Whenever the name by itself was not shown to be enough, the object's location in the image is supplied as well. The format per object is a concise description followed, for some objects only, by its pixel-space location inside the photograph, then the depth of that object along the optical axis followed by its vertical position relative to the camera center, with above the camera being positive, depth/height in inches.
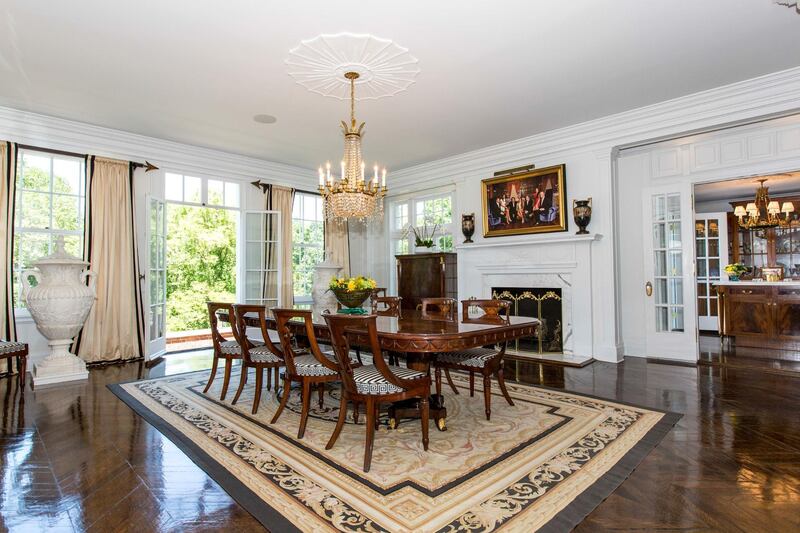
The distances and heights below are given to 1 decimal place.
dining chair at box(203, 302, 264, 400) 142.6 -23.3
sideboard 219.9 -23.5
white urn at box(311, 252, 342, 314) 241.8 -4.2
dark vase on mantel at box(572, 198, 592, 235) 204.4 +29.0
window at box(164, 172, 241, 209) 237.8 +50.8
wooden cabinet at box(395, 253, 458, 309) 260.1 -1.2
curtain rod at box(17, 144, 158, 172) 196.9 +59.2
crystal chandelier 141.9 +29.6
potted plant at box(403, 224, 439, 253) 280.5 +25.9
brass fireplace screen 219.6 -21.0
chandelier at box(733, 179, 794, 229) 265.0 +37.3
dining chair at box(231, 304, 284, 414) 130.0 -24.2
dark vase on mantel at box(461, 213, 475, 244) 248.4 +28.6
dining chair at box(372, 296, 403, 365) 148.6 -12.3
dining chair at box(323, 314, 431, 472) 94.3 -24.6
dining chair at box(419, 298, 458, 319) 143.8 -11.5
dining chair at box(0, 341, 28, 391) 153.1 -25.8
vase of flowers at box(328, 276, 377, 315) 141.1 -5.0
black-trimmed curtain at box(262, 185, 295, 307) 259.8 +17.7
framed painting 217.5 +37.8
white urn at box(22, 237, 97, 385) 172.1 -10.8
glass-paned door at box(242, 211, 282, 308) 255.1 +11.5
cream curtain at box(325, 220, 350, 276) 292.0 +23.4
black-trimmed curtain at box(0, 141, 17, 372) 181.8 +20.2
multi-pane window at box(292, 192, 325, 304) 280.5 +24.2
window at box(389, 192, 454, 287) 280.7 +39.7
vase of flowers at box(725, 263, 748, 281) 270.2 +0.5
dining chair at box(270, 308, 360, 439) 108.9 -23.5
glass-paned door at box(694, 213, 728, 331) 305.0 +8.7
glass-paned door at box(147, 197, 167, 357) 220.2 +1.9
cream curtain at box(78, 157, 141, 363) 203.3 +6.4
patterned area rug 74.0 -41.1
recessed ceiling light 195.0 +72.9
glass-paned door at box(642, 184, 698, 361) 198.8 -0.7
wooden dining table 96.1 -14.3
